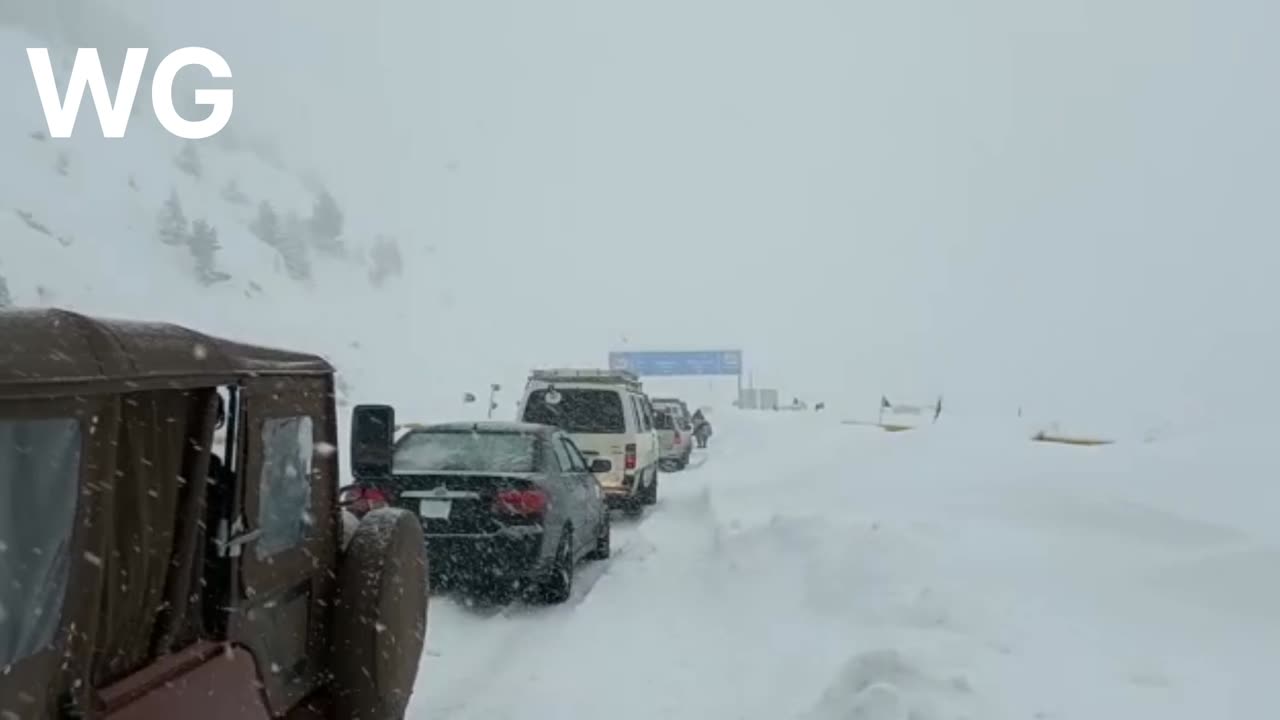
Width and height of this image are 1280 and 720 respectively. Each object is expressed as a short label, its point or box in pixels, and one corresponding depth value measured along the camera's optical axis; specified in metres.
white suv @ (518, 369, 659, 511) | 15.88
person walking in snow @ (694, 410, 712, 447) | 38.38
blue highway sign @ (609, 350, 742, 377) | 80.31
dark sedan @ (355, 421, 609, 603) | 9.35
